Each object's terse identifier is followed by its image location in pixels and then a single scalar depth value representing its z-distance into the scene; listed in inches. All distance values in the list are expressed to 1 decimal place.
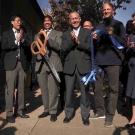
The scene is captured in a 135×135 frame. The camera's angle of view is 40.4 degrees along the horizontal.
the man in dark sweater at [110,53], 126.3
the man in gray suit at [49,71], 137.4
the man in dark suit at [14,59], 135.1
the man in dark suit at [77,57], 129.0
